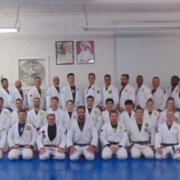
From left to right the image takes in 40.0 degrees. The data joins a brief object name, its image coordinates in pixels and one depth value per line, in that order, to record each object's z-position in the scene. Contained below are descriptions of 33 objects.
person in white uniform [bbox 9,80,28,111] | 6.23
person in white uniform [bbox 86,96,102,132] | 5.62
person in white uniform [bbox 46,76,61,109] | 6.31
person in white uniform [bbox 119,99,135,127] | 5.55
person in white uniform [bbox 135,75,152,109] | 6.24
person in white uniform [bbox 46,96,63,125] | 5.73
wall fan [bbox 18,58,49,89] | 6.79
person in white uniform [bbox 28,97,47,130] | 5.72
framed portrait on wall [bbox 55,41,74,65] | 6.79
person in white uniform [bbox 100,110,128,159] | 5.02
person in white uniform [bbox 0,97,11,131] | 5.67
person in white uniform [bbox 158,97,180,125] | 5.59
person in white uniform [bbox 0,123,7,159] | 5.21
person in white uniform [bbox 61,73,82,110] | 6.30
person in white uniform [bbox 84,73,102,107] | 6.24
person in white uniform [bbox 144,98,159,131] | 5.52
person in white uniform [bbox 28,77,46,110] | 6.25
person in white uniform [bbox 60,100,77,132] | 5.58
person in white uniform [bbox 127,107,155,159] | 5.05
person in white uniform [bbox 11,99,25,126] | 5.74
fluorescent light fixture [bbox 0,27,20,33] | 5.57
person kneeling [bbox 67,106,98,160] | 5.00
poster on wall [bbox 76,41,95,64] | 6.80
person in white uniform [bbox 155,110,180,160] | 4.83
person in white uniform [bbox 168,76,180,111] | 6.23
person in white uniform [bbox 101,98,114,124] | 5.70
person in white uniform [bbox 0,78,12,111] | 6.30
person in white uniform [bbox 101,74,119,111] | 6.23
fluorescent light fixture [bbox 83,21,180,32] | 5.85
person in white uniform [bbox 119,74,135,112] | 6.24
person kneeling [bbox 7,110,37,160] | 5.06
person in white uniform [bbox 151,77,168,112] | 6.29
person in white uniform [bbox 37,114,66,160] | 4.92
